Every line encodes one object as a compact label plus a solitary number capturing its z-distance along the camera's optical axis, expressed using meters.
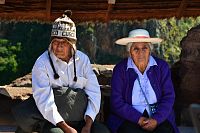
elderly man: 3.46
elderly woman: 3.68
